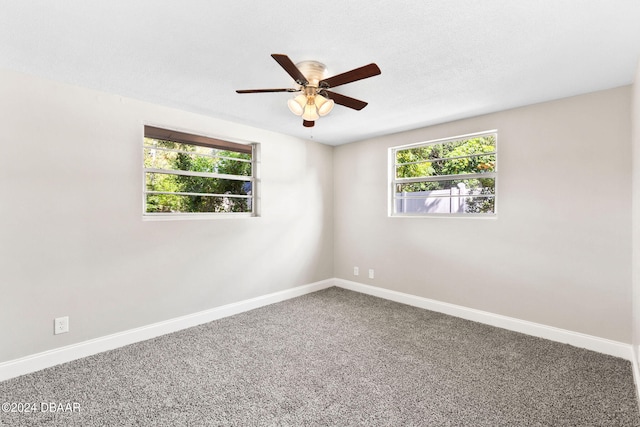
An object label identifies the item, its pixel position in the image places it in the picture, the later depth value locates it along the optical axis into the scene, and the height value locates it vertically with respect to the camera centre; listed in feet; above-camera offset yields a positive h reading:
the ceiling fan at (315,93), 6.47 +2.66
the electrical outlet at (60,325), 7.97 -3.05
